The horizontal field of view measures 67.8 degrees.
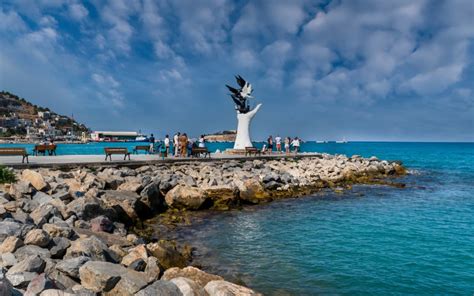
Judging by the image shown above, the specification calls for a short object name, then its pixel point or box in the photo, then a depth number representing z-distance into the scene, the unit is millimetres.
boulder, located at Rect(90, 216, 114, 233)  9642
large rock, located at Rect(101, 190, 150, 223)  11984
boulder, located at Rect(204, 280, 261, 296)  5977
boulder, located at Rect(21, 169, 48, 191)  12102
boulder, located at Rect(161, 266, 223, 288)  6750
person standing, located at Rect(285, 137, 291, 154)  40219
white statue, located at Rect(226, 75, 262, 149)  35688
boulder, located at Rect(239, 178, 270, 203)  17266
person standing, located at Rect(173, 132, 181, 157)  28522
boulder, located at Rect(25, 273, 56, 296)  5008
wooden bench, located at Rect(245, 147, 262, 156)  31656
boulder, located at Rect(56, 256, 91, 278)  6059
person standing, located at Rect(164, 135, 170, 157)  28172
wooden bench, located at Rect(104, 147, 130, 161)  21986
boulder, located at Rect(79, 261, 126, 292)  5785
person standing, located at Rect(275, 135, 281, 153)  39347
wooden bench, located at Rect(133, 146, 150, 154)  29056
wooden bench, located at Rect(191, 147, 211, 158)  27594
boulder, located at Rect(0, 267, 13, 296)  4531
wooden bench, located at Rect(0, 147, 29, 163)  18609
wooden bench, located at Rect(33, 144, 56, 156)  25469
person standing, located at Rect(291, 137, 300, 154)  38359
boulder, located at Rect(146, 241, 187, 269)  8203
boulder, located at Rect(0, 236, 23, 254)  6602
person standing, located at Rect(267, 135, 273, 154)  38006
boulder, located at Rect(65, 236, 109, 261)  7004
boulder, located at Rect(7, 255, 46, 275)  5777
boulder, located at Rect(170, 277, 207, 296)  5867
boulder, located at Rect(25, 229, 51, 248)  6973
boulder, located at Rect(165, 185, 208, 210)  15102
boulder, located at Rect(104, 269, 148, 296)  5719
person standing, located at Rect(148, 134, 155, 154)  32528
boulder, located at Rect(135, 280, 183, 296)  5527
